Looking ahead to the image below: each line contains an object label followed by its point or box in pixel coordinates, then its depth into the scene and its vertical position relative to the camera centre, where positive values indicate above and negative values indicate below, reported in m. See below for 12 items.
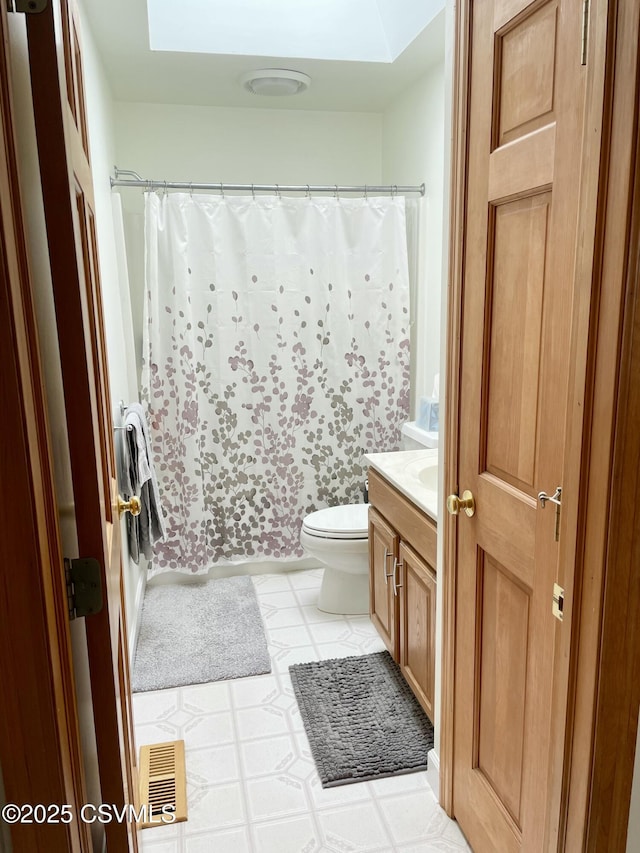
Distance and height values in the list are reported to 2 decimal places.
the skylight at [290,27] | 2.64 +1.12
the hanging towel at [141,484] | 2.53 -0.70
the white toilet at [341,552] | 2.87 -1.09
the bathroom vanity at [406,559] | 2.06 -0.88
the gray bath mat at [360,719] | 2.07 -1.43
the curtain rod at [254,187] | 2.96 +0.54
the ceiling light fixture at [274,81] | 2.89 +1.00
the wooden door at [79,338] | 0.85 -0.04
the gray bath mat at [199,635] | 2.60 -1.43
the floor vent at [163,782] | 1.90 -1.44
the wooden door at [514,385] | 1.19 -0.18
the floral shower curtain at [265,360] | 3.11 -0.27
